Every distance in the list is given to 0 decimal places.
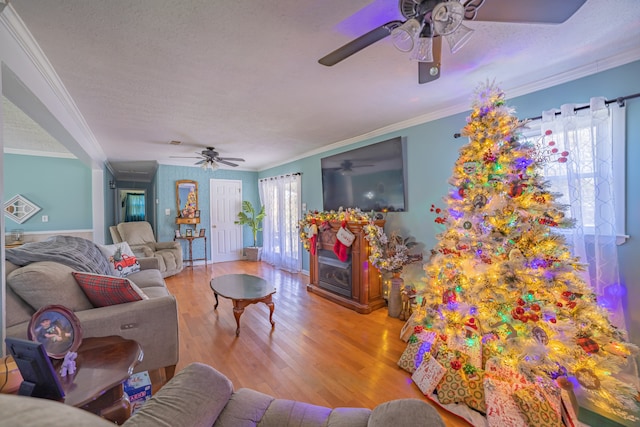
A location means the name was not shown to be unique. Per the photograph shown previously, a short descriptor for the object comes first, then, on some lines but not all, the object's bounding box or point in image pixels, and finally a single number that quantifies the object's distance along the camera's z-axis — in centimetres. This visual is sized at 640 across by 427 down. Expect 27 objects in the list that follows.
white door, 614
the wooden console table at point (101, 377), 96
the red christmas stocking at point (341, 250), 343
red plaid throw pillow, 169
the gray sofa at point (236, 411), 74
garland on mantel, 338
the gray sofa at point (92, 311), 147
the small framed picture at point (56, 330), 108
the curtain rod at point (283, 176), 506
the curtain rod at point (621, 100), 173
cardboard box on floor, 141
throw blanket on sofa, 167
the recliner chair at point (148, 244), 454
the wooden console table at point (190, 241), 566
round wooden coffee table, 255
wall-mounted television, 324
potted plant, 621
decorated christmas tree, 151
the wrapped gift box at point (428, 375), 177
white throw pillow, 290
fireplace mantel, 320
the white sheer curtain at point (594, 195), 182
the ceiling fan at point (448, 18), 107
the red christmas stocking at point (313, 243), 391
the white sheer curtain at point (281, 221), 517
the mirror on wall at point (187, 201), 575
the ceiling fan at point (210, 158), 416
